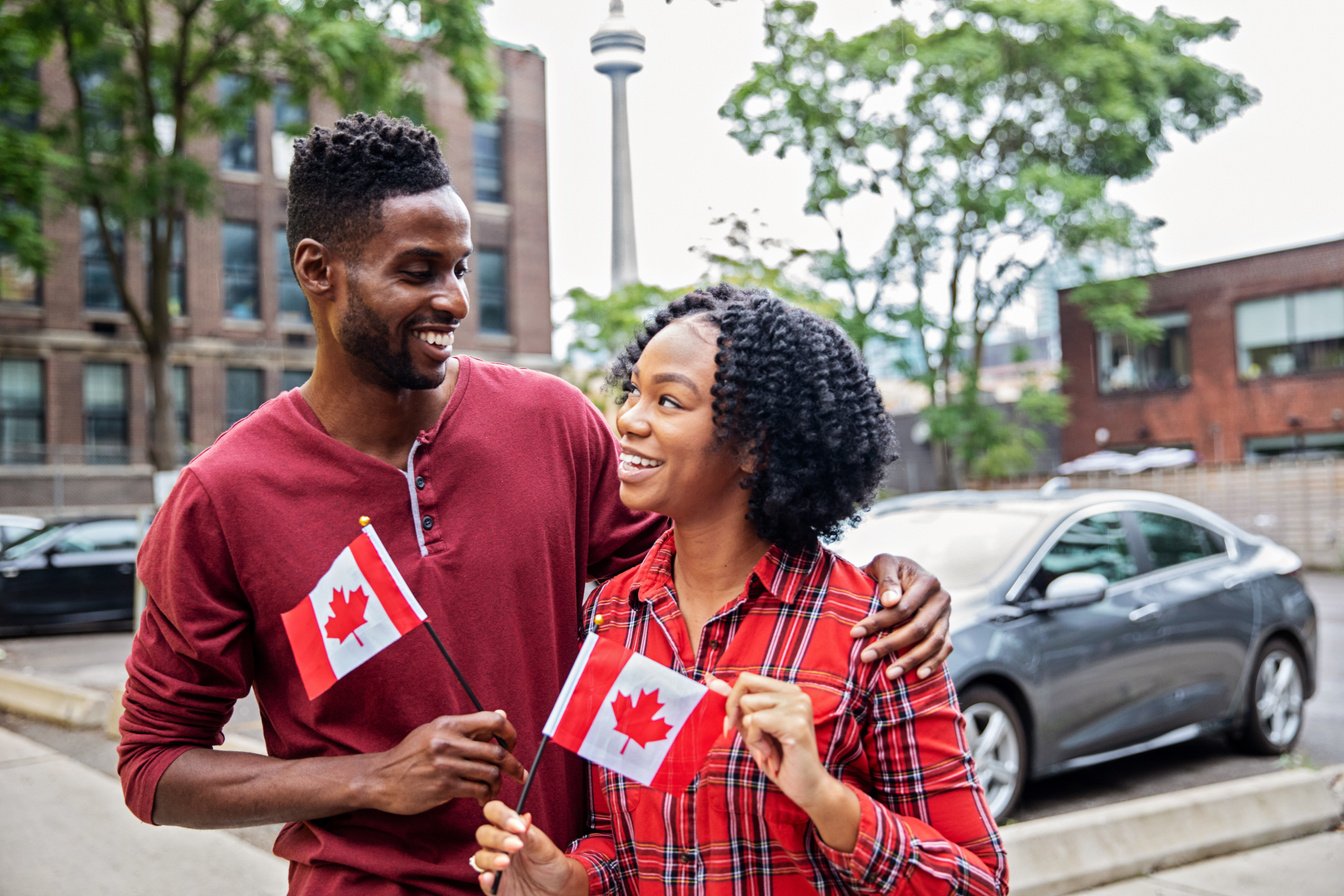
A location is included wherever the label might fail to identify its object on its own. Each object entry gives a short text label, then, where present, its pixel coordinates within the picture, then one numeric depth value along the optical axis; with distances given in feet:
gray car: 21.29
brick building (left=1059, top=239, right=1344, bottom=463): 104.88
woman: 6.14
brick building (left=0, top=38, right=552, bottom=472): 97.04
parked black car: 51.52
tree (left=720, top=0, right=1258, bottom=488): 72.90
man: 6.91
